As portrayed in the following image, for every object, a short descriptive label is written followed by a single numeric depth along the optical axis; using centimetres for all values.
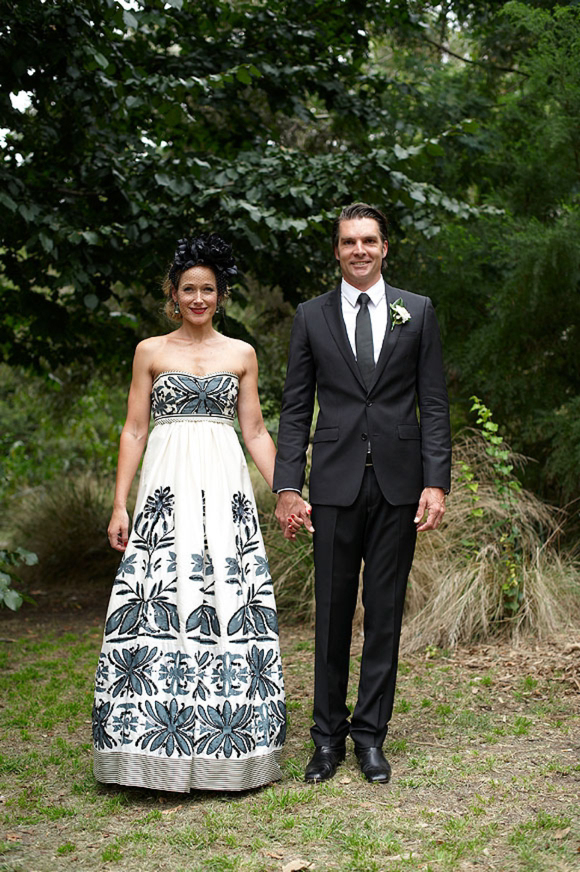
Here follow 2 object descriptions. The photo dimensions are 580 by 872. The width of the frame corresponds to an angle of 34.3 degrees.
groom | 371
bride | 362
